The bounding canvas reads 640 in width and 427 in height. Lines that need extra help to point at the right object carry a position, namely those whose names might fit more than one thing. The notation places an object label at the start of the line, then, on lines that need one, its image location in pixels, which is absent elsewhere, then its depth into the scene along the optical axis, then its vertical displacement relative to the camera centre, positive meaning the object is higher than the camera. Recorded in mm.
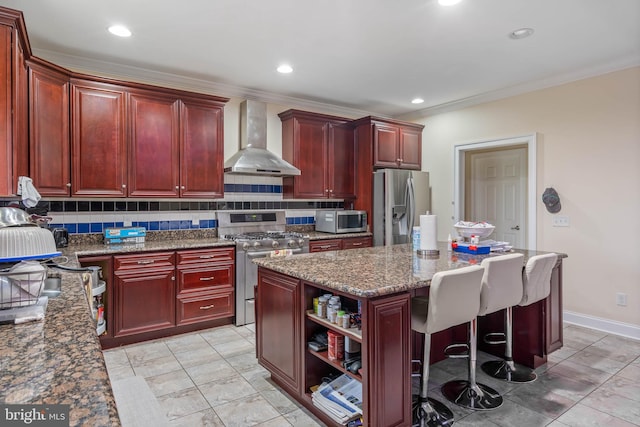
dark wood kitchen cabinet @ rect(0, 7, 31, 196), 2084 +671
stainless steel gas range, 3842 -334
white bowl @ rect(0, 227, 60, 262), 1254 -115
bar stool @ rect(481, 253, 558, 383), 2449 -619
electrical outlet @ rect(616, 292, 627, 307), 3558 -880
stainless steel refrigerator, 4711 +51
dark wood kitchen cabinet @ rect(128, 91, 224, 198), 3535 +646
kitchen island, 1743 -638
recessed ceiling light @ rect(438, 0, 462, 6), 2480 +1392
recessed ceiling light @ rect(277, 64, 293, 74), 3662 +1419
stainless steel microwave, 4672 -153
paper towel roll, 2756 -181
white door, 4844 +231
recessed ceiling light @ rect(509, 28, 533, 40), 2898 +1394
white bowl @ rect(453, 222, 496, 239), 2900 -165
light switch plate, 3932 -138
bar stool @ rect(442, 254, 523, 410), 2176 -560
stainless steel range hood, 4094 +721
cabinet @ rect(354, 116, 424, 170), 4848 +914
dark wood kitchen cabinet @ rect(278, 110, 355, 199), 4621 +719
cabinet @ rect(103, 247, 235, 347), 3246 -772
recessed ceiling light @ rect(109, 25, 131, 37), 2830 +1401
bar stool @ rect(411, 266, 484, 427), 1880 -555
